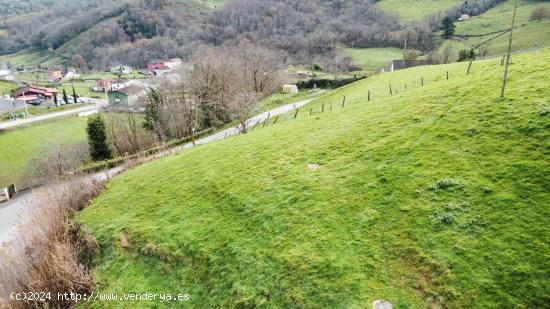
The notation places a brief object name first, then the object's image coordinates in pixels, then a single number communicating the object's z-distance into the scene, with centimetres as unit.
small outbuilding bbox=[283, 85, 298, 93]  6931
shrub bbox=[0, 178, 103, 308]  1271
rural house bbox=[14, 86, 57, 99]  8356
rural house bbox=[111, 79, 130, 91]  10806
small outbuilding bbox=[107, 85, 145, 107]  6844
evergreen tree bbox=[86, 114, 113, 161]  3928
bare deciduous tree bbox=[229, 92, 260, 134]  3853
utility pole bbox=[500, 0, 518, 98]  1480
